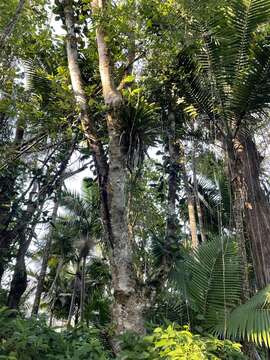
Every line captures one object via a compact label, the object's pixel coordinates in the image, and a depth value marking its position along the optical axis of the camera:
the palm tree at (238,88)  4.83
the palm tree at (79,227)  11.75
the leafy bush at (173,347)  2.55
